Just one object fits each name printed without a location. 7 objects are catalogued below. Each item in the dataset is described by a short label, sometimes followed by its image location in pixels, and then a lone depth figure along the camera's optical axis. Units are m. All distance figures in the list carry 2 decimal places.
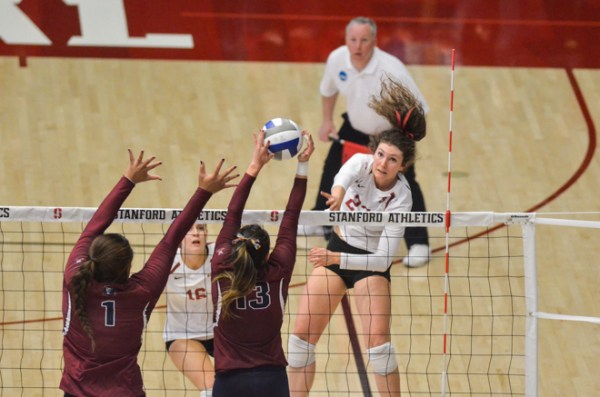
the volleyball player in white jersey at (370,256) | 16.66
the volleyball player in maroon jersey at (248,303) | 13.37
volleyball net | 15.73
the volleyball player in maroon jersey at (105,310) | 12.71
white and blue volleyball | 15.31
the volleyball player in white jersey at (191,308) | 17.61
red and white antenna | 15.56
